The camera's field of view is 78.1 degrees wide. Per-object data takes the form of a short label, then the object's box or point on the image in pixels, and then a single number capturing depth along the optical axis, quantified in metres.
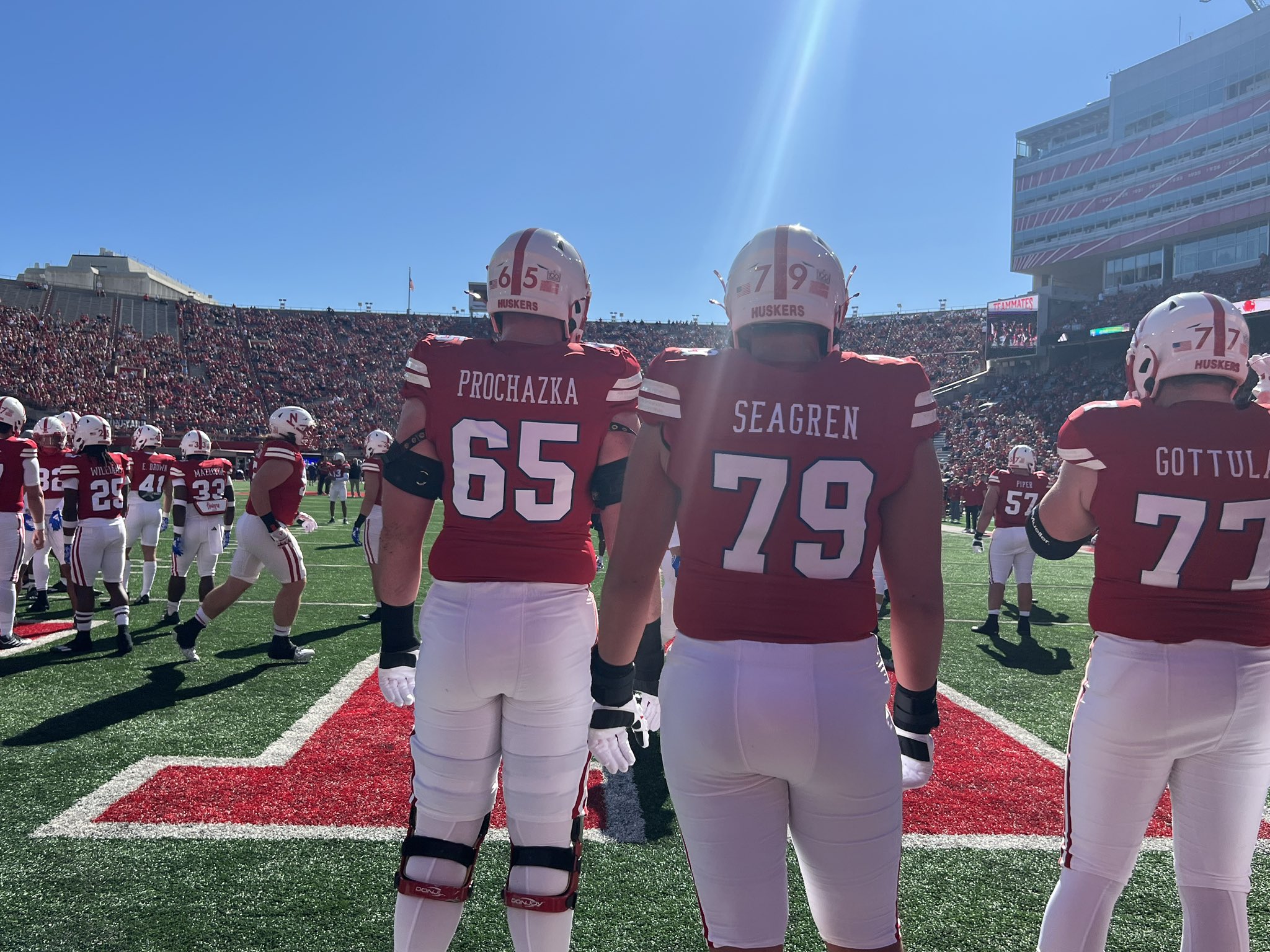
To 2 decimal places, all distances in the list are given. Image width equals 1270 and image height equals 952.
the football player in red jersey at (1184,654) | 2.12
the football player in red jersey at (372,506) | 9.06
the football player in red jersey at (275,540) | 6.73
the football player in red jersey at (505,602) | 2.33
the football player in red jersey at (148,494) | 9.20
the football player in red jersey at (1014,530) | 8.93
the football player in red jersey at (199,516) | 8.36
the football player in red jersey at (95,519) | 7.06
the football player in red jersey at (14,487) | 6.70
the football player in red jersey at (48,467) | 8.83
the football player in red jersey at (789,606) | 1.69
